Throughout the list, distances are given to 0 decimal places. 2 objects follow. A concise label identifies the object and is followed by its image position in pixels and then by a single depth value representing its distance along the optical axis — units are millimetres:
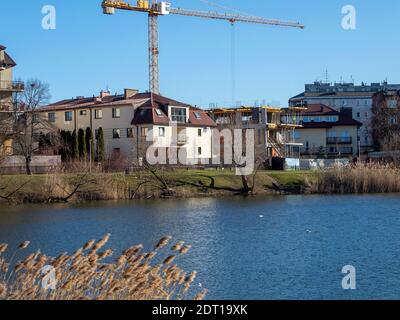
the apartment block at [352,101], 132625
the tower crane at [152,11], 125438
